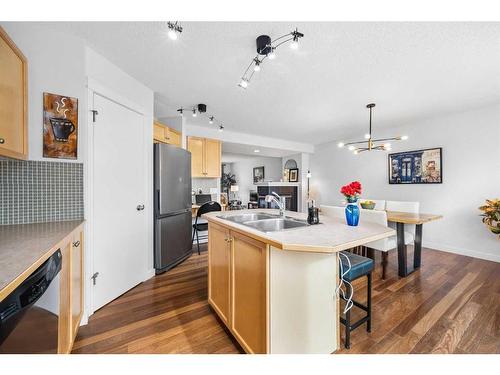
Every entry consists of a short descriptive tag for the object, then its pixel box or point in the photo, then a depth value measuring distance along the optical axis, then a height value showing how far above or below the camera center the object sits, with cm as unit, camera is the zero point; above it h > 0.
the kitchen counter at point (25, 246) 67 -28
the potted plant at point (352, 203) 146 -13
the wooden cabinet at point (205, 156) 384 +57
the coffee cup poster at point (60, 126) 157 +47
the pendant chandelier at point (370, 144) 294 +90
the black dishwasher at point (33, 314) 64 -49
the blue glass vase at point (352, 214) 145 -20
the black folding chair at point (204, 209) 335 -39
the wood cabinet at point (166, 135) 279 +76
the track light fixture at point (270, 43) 151 +111
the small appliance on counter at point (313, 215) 154 -22
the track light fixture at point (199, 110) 299 +116
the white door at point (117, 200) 187 -14
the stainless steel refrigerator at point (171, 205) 256 -25
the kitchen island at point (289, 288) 116 -61
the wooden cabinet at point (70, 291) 111 -65
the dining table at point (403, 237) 249 -66
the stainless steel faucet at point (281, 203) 190 -16
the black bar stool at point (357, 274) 141 -62
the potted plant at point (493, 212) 268 -35
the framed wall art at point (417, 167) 357 +34
